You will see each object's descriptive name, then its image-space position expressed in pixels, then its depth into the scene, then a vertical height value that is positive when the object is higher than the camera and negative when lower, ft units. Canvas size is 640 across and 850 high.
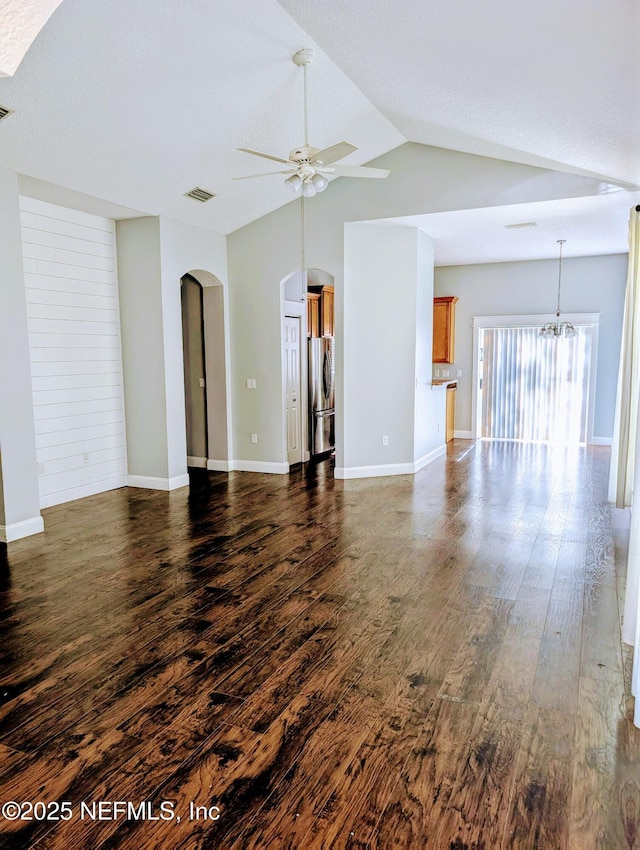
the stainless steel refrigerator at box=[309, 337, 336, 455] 25.46 -1.24
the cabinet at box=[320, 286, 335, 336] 26.76 +2.62
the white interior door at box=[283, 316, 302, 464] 23.56 -0.85
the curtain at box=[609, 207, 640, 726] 16.14 -0.89
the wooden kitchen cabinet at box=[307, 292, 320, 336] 25.94 +2.41
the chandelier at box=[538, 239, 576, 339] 27.93 +1.70
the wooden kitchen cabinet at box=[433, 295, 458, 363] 30.45 +2.01
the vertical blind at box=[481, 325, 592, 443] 29.12 -1.12
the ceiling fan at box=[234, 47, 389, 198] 12.80 +4.68
